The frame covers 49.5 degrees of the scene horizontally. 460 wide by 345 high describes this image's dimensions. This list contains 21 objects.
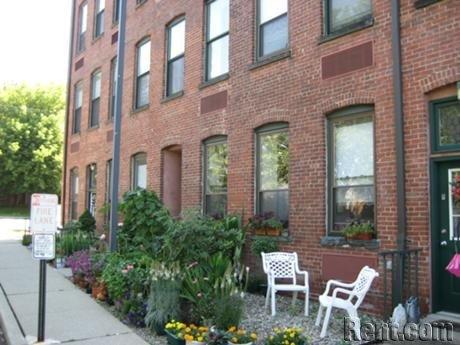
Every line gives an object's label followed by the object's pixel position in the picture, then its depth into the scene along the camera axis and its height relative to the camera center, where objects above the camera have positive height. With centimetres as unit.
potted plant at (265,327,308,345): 522 -138
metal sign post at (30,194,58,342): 602 -33
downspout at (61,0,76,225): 2022 +363
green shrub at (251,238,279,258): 892 -68
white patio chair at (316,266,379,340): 618 -118
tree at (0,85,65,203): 4225 +539
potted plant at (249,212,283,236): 923 -32
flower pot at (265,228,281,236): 922 -44
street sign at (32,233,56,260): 602 -49
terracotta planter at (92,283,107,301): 821 -143
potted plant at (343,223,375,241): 762 -36
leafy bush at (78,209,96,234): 1514 -52
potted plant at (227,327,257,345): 536 -141
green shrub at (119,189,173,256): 926 -25
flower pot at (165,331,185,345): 567 -153
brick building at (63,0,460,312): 704 +162
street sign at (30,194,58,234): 603 -9
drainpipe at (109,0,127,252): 894 +116
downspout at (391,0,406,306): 698 +96
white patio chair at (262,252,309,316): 789 -95
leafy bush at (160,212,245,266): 784 -57
